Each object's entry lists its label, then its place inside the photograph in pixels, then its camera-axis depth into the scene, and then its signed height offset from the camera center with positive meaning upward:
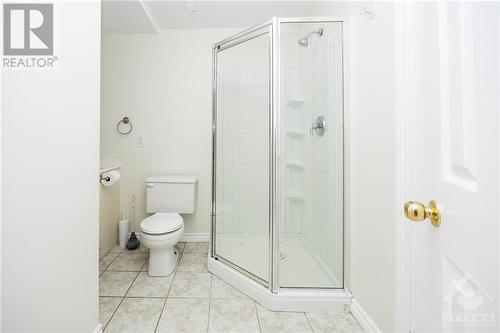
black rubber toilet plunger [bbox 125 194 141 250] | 2.28 -0.78
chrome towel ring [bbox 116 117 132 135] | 2.49 +0.45
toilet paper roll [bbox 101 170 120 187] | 2.02 -0.12
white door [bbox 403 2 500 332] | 0.48 +0.01
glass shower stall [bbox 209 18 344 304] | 1.51 +0.08
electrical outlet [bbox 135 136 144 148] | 2.50 +0.27
